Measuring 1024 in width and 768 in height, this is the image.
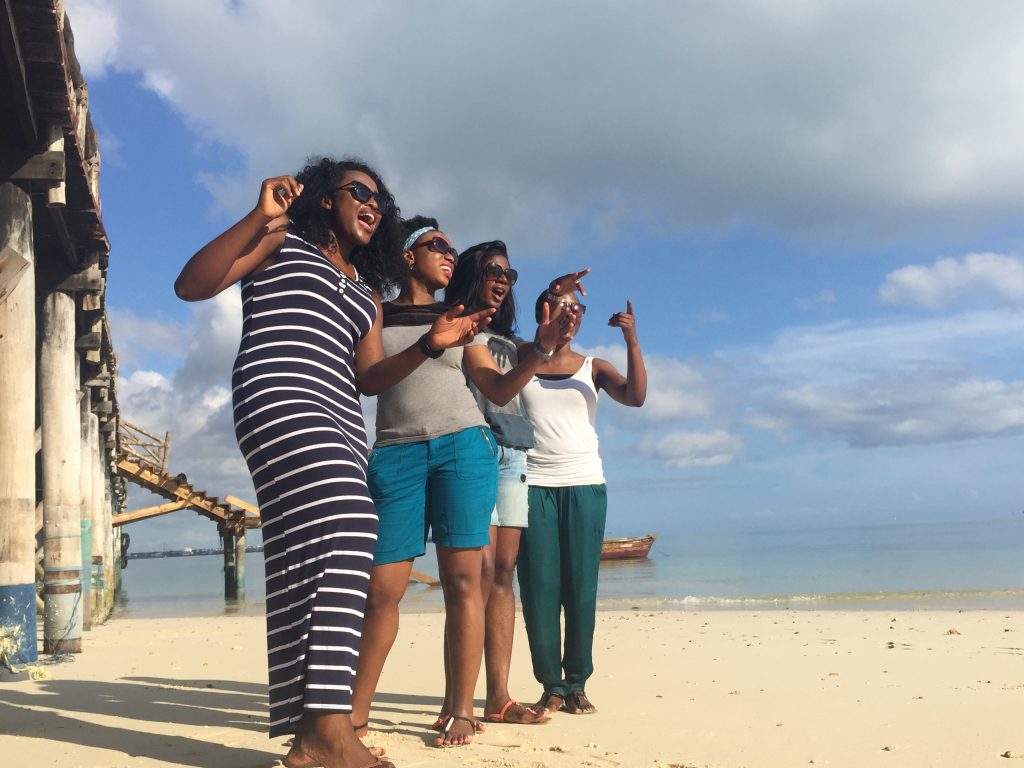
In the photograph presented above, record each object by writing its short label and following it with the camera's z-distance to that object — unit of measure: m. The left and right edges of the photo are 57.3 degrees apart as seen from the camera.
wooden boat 44.59
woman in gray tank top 3.47
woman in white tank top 4.37
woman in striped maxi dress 2.73
